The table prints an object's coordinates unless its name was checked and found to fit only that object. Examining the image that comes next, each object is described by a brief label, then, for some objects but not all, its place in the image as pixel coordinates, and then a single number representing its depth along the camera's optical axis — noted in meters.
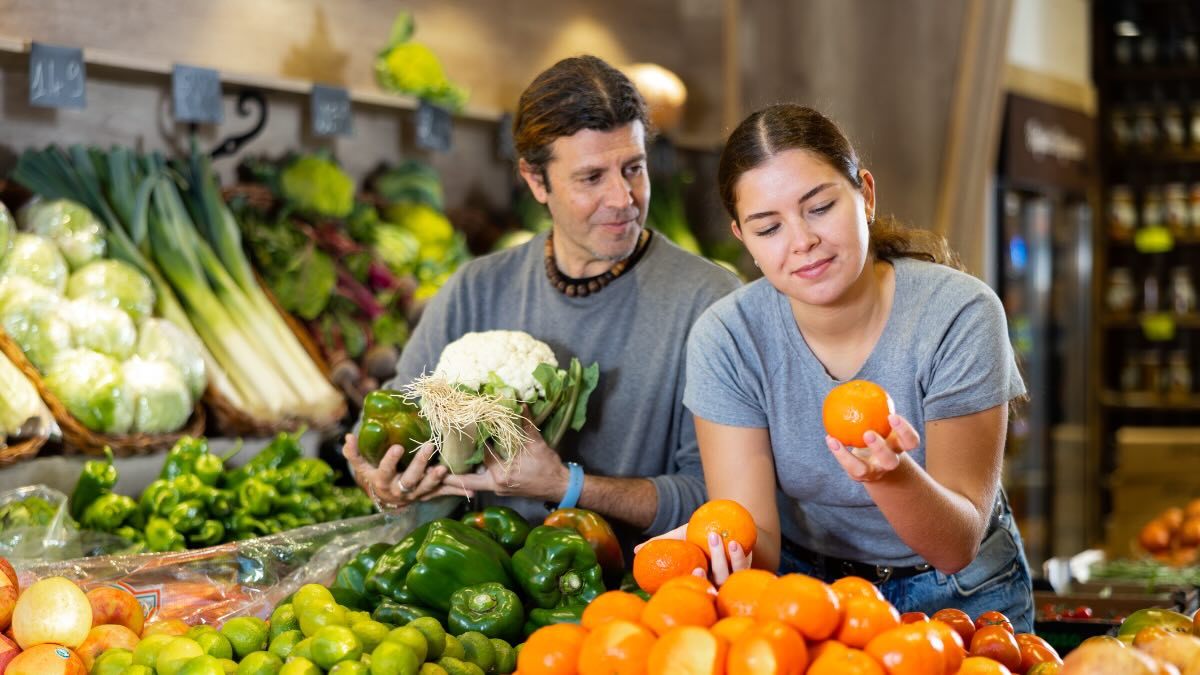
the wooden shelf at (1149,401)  7.00
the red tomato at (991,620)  1.74
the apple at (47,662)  1.67
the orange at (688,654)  1.33
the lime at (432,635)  1.71
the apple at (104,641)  1.79
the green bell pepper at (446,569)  1.98
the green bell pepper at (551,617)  1.93
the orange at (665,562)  1.69
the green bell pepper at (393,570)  2.03
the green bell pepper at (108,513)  2.50
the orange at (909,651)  1.34
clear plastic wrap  2.07
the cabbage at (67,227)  3.10
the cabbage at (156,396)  2.94
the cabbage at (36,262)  2.96
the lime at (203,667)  1.60
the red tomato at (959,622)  1.70
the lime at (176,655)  1.65
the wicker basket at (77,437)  2.77
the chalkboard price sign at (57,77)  2.95
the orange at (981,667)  1.39
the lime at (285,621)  1.83
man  2.42
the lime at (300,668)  1.59
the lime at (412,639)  1.63
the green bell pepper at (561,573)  2.00
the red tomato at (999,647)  1.58
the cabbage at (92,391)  2.84
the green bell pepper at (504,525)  2.16
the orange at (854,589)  1.49
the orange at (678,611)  1.44
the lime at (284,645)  1.70
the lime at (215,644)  1.71
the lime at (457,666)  1.68
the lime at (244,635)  1.76
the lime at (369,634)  1.71
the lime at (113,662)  1.73
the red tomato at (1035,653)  1.62
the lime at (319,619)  1.78
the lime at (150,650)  1.71
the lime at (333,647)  1.60
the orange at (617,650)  1.39
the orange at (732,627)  1.38
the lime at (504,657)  1.80
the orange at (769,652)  1.31
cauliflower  2.27
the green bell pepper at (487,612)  1.88
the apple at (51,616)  1.76
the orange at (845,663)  1.31
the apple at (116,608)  1.90
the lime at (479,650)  1.78
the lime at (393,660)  1.56
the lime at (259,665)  1.64
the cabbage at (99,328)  2.98
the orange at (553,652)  1.46
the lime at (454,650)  1.74
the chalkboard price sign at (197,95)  3.28
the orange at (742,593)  1.46
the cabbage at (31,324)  2.88
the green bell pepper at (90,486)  2.57
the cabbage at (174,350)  3.10
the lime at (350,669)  1.56
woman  1.88
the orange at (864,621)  1.42
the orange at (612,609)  1.52
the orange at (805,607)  1.39
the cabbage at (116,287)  3.07
